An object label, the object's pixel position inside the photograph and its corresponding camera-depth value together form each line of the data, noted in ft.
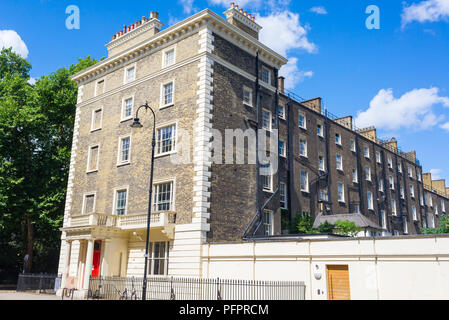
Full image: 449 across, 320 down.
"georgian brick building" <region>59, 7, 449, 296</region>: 84.02
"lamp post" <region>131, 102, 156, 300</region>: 71.97
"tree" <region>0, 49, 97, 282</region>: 118.42
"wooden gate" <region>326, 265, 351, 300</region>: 67.05
